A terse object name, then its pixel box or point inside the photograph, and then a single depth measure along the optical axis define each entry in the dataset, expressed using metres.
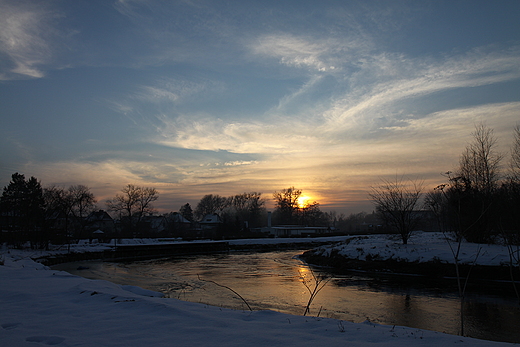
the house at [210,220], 96.88
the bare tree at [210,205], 118.69
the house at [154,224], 73.35
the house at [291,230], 77.88
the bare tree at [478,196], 21.45
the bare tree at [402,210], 23.23
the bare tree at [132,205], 74.88
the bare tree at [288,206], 102.25
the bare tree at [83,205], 61.17
